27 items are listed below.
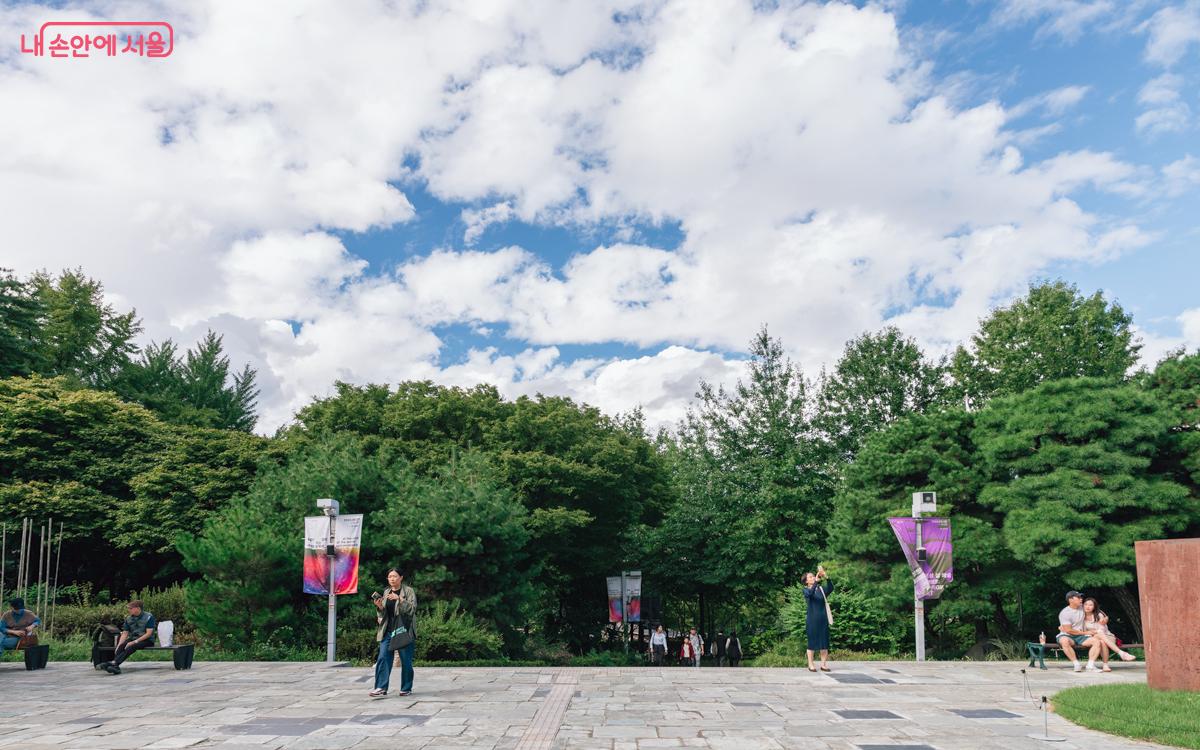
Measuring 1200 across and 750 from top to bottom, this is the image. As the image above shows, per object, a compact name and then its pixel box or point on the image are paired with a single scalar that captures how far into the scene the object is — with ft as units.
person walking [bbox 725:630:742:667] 88.28
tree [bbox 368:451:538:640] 58.13
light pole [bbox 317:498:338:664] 47.93
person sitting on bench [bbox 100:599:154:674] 44.25
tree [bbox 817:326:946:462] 116.16
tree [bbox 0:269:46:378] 116.47
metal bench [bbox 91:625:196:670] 44.68
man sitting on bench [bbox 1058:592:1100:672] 44.04
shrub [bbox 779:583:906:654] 71.41
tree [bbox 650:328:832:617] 93.20
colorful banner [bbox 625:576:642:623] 92.17
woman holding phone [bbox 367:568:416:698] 34.78
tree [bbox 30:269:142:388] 141.38
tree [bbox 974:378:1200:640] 56.44
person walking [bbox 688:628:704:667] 89.10
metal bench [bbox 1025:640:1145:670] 45.20
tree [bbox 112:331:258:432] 141.79
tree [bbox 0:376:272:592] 94.38
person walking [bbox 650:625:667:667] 86.63
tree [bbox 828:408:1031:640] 62.64
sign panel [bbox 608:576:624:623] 92.58
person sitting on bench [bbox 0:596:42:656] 45.01
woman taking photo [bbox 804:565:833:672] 43.34
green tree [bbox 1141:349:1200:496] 59.77
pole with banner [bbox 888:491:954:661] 53.31
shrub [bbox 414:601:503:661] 54.08
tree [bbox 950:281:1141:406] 111.34
